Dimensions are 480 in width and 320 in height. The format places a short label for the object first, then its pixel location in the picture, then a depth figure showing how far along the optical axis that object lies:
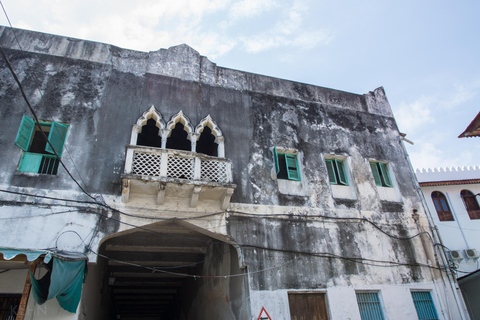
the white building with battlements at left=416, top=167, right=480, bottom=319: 13.64
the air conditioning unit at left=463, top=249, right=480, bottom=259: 13.56
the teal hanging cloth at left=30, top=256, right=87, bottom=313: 6.93
